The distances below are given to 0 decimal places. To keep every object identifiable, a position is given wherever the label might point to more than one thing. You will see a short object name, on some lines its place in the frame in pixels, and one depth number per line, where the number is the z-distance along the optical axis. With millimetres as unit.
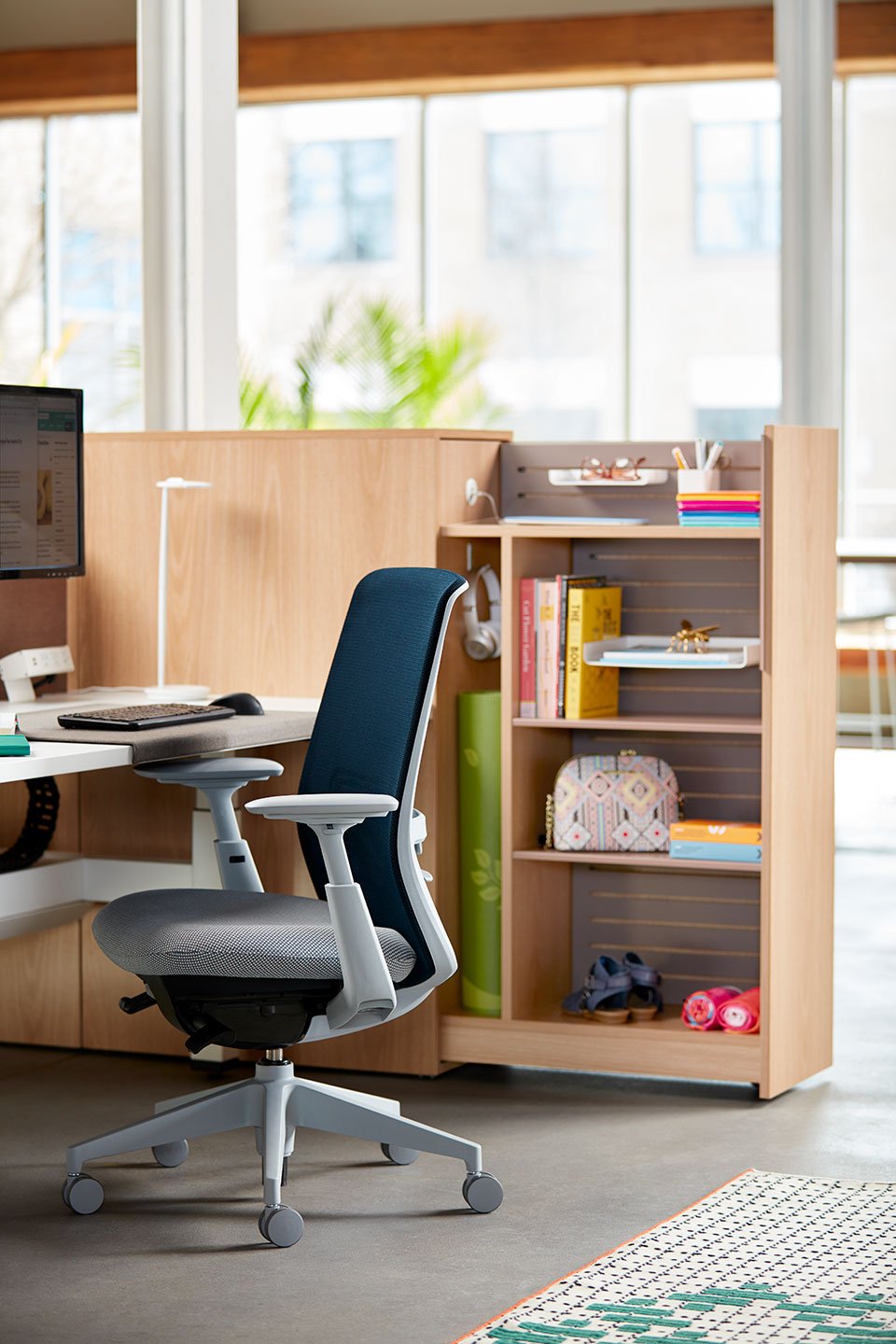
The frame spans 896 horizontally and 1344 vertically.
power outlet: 5856
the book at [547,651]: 5870
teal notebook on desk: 4697
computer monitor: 5603
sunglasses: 6032
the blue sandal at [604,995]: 5957
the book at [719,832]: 5688
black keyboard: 5085
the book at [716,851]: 5670
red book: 5899
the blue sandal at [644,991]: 5992
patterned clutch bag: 5879
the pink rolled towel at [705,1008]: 5812
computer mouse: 5577
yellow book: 5867
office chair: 4314
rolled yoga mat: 5969
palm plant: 13281
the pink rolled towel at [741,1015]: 5748
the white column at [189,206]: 7180
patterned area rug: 3897
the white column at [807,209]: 8159
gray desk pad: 4923
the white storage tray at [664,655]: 5659
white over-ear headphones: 6003
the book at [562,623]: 5873
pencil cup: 5824
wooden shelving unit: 5679
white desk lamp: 5922
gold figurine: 5867
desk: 5928
